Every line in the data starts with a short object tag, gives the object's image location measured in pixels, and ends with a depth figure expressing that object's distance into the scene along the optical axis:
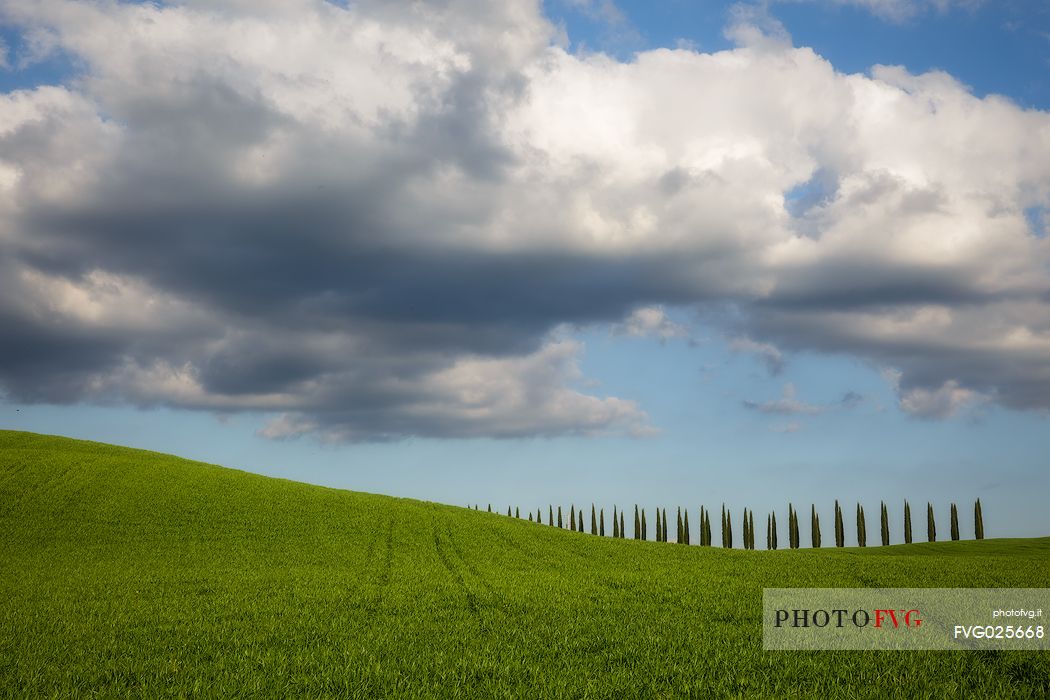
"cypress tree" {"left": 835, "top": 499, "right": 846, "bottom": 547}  102.69
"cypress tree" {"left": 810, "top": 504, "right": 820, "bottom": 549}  102.56
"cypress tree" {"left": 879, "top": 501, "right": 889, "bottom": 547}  102.31
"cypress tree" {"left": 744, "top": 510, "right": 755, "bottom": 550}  104.75
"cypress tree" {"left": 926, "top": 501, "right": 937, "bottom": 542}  99.75
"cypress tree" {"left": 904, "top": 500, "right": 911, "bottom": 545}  100.38
